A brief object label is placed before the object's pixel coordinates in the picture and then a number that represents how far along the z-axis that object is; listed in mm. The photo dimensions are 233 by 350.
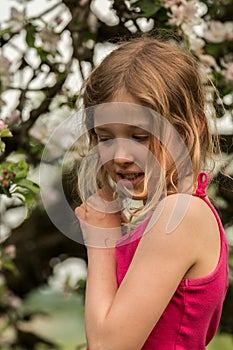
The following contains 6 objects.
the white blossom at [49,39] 4838
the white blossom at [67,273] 6719
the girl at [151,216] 2820
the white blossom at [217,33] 5002
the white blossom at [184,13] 4427
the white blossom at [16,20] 4861
